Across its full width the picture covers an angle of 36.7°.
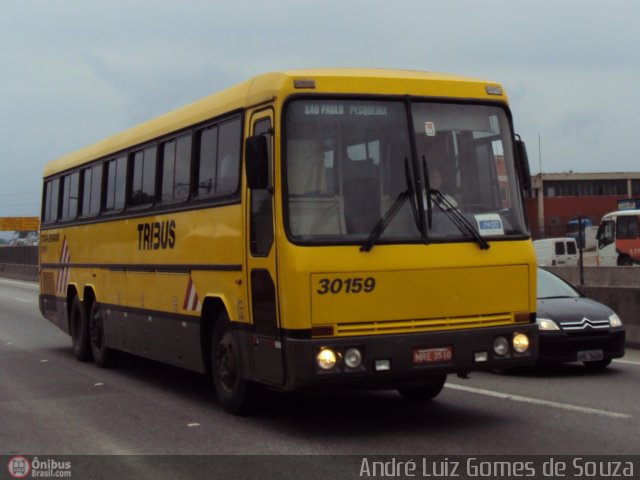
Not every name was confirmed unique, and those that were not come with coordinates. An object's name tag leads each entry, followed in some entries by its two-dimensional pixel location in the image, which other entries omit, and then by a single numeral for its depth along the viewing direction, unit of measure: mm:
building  85000
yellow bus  8047
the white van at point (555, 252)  50688
